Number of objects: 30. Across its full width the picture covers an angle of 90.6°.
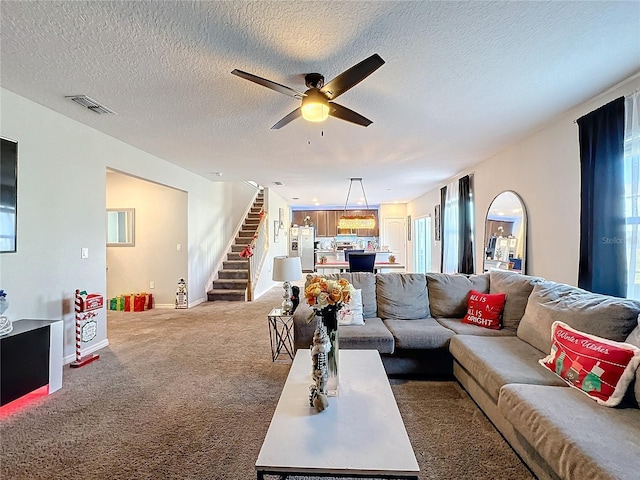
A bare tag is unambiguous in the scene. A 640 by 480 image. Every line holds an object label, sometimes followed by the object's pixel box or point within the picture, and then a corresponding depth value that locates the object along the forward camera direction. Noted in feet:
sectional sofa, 4.61
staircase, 22.35
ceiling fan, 6.30
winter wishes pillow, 5.51
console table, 7.75
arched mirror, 12.94
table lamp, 11.51
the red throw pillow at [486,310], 10.09
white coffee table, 4.11
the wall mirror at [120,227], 20.02
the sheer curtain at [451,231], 20.20
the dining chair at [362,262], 20.08
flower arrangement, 5.76
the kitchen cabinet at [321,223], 40.29
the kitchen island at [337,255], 31.22
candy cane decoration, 11.01
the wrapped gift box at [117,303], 19.43
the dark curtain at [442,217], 22.26
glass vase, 5.94
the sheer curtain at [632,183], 7.98
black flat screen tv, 8.77
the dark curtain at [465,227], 17.60
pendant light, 23.58
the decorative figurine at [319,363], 5.60
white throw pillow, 10.47
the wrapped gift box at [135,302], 19.25
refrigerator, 37.86
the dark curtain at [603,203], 8.41
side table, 11.22
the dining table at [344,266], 21.72
